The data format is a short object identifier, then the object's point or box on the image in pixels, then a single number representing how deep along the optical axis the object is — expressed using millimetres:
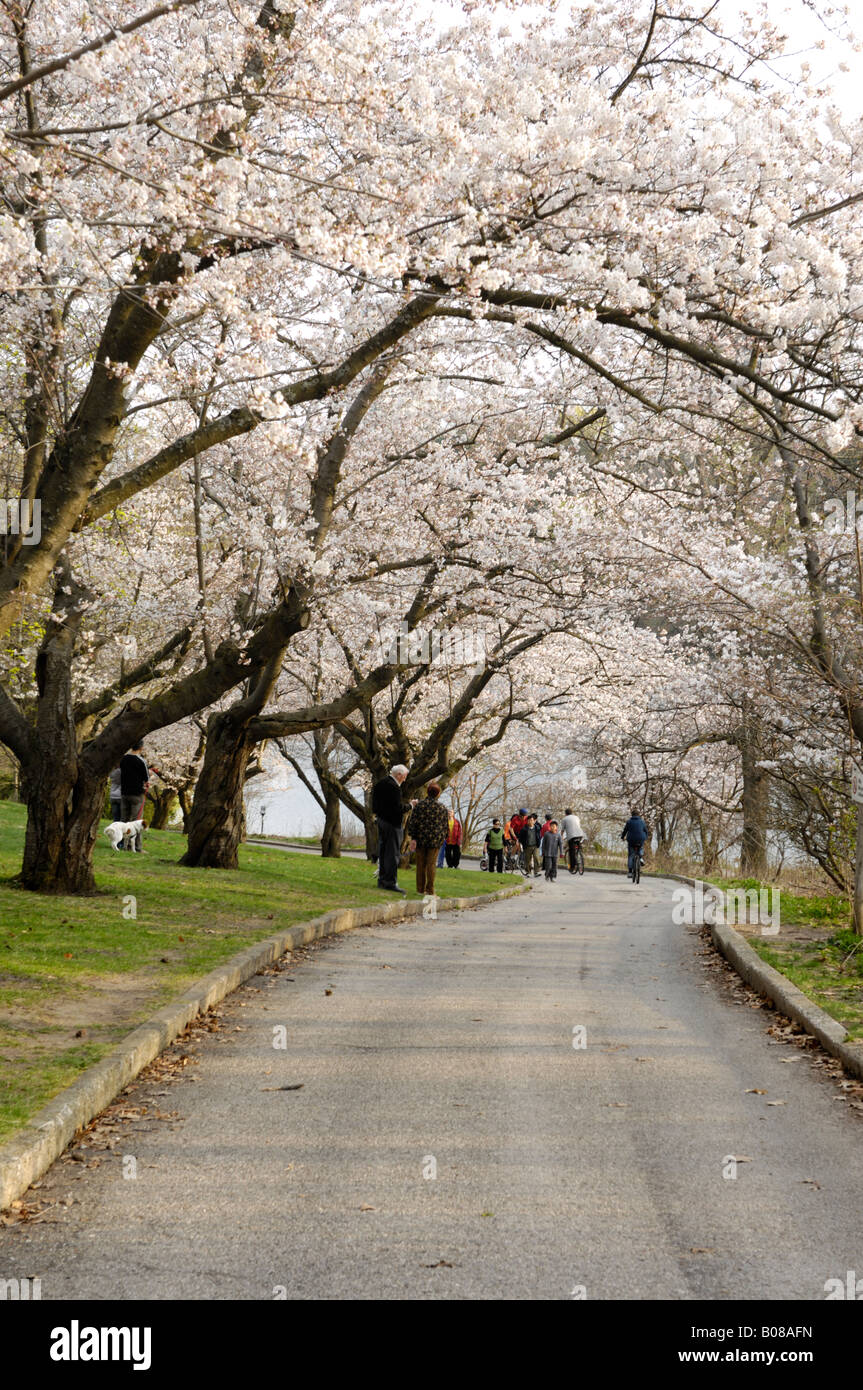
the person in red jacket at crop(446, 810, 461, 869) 32675
